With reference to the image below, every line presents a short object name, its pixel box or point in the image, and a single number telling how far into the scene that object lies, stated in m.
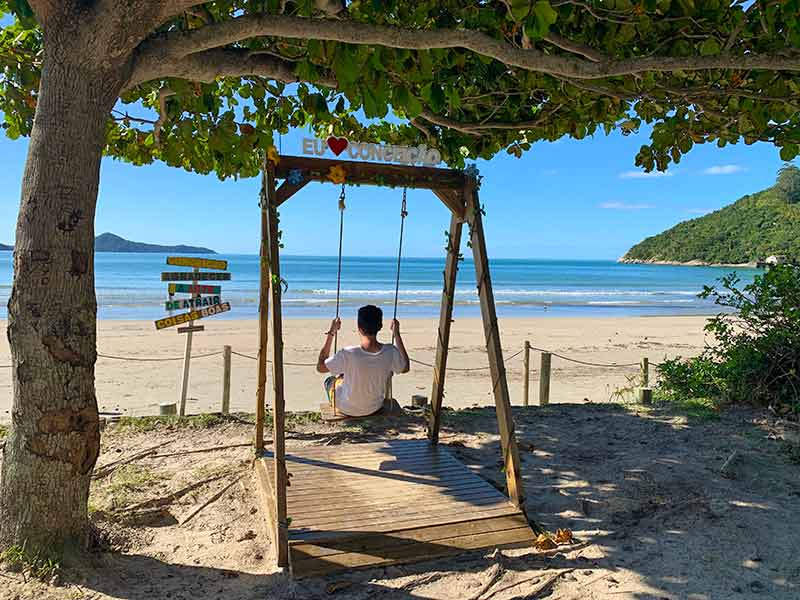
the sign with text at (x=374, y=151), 4.35
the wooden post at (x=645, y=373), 8.92
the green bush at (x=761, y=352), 6.76
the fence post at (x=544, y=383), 8.29
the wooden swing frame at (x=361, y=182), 3.64
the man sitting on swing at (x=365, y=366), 5.21
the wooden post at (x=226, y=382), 7.48
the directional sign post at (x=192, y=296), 6.63
